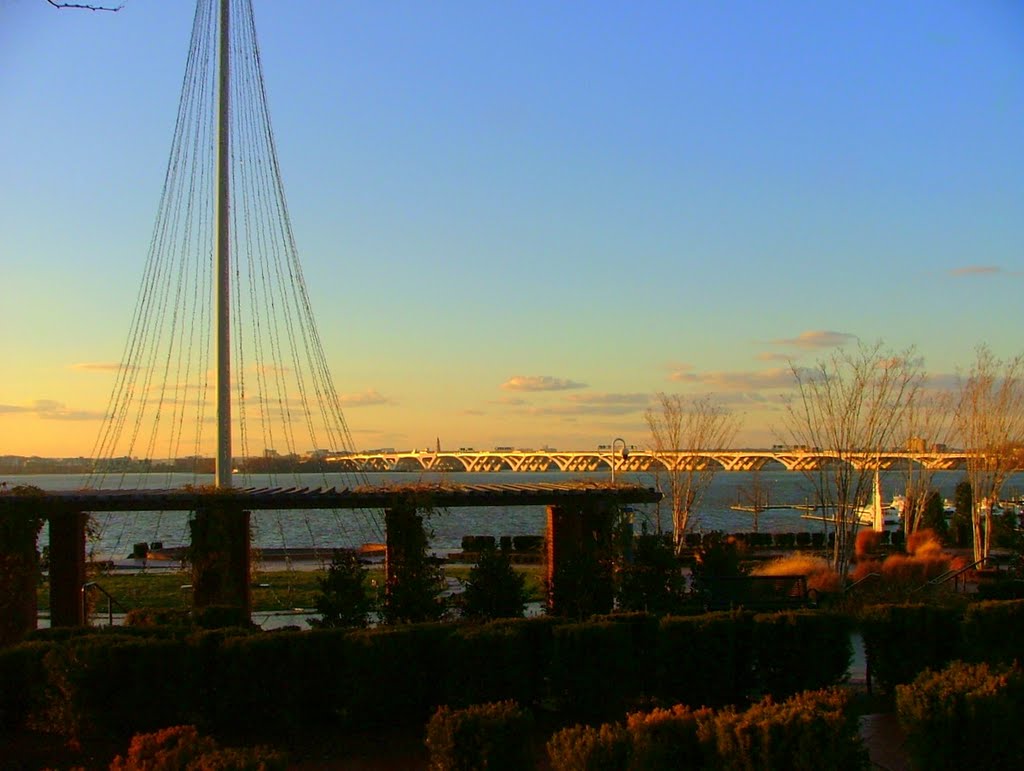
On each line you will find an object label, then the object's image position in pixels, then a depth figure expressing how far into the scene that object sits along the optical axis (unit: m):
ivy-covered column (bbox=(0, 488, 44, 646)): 11.73
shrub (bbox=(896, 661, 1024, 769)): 6.10
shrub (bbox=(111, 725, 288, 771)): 4.91
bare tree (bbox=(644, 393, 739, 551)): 24.98
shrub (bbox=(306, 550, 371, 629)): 11.22
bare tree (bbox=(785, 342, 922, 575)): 18.08
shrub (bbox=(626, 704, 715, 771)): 5.76
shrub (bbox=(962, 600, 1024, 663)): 9.20
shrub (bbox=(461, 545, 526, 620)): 11.34
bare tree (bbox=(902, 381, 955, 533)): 27.87
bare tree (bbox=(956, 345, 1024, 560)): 22.25
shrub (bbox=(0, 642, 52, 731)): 8.07
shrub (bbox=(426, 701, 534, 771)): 6.01
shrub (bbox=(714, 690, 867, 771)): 5.63
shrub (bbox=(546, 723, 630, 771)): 5.67
